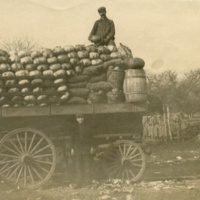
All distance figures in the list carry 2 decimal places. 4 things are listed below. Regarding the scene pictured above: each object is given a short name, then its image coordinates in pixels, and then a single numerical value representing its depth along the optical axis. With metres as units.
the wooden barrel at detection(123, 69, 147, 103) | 7.10
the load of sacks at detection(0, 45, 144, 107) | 6.87
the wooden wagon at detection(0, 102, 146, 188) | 6.74
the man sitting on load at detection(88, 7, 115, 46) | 8.39
